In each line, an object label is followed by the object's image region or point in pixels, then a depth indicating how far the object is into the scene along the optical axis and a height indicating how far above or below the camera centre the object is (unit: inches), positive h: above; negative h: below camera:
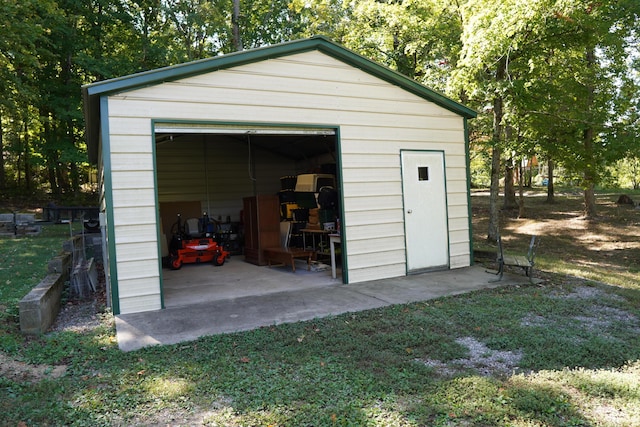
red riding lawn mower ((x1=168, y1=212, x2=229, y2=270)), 390.3 -37.3
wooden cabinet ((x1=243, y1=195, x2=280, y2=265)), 392.8 -17.6
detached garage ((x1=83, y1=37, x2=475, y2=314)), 217.8 +38.2
